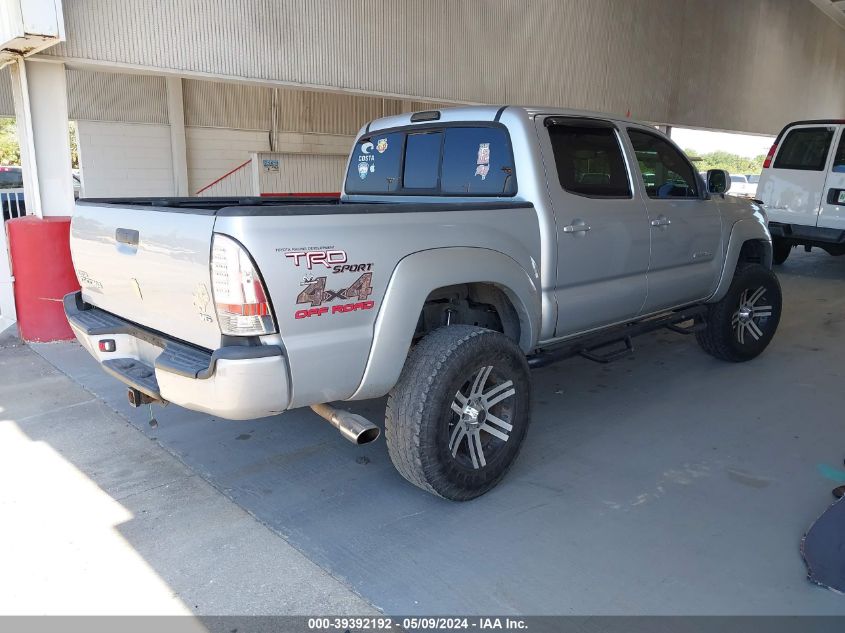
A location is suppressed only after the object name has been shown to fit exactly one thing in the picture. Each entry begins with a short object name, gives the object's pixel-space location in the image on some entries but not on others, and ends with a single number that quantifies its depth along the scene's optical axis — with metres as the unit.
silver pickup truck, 2.50
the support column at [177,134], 14.45
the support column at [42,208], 5.74
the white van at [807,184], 9.11
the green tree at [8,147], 36.73
